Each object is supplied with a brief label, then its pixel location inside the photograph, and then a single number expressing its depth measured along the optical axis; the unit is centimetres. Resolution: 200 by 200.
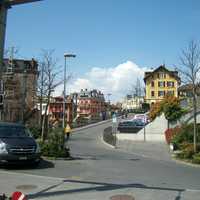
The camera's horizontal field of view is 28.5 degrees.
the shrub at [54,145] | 2017
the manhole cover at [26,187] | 1199
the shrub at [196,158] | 2083
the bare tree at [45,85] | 3292
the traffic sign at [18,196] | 724
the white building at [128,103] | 16512
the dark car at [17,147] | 1588
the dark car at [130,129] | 4234
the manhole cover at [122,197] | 1087
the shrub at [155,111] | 4162
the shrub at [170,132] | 3662
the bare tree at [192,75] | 2556
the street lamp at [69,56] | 3166
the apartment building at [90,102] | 15100
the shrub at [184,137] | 2972
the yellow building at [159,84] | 11000
